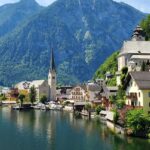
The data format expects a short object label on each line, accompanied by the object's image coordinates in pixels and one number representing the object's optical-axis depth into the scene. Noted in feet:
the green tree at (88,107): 427.53
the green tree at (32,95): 616.14
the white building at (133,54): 415.40
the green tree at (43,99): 626.76
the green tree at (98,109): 386.52
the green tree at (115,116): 271.35
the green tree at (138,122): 234.17
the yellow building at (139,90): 261.77
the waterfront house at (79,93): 579.72
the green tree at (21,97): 619.67
